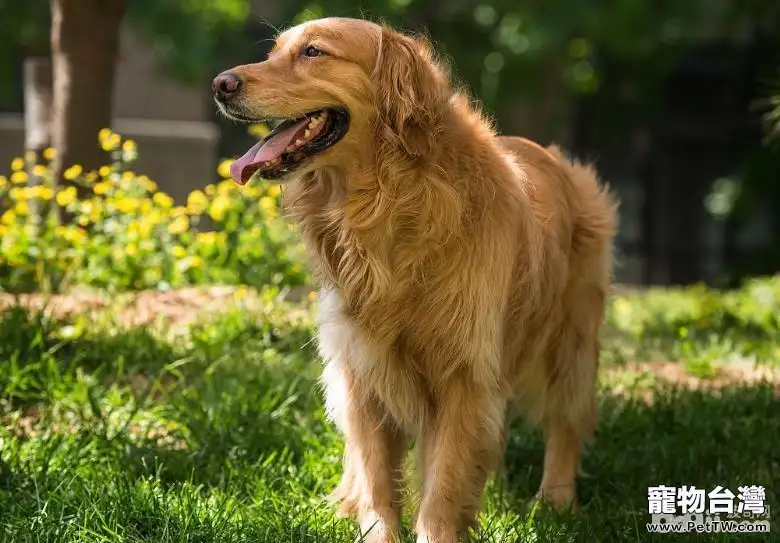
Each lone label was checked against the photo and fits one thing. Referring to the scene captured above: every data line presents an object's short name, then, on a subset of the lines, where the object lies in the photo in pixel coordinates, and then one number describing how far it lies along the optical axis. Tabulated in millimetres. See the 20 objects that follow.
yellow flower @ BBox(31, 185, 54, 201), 14227
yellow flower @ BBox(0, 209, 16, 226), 14352
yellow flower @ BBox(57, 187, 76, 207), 14244
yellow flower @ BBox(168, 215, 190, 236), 14375
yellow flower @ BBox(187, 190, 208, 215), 15031
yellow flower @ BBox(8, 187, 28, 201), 14375
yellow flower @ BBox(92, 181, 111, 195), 14430
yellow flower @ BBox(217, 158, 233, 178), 15187
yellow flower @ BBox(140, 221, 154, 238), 14281
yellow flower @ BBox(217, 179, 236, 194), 15339
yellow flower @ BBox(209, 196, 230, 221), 15070
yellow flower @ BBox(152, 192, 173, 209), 14906
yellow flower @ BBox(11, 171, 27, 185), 14400
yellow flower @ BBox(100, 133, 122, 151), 14398
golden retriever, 7285
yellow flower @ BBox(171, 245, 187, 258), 14375
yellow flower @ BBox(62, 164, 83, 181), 14258
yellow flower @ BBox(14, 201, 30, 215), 14491
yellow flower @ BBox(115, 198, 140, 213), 14250
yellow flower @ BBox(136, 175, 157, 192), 15023
